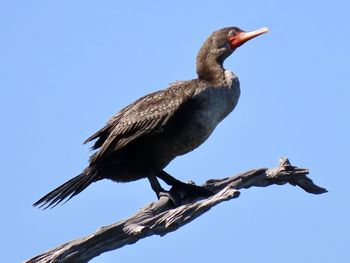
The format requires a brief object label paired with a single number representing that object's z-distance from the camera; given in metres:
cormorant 18.31
